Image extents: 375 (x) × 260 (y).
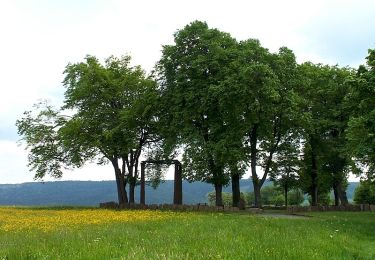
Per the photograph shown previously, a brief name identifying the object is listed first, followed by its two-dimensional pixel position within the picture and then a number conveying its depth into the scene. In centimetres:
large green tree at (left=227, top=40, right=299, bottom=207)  4803
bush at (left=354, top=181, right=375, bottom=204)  9510
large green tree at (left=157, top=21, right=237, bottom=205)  5144
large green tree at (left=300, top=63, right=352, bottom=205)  5691
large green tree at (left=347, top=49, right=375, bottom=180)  2753
